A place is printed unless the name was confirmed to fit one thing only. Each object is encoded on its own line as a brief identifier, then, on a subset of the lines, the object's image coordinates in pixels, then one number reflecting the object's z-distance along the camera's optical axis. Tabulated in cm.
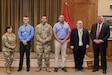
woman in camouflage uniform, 732
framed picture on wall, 963
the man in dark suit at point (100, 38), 744
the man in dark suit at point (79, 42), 758
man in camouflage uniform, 750
